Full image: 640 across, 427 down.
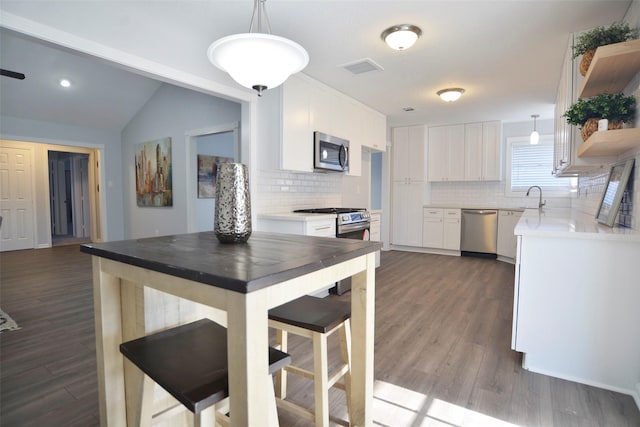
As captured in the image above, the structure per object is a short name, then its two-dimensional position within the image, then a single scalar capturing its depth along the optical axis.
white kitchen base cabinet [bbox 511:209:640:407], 1.84
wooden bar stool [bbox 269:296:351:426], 1.38
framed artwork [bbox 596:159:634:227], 2.06
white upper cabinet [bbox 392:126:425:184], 6.27
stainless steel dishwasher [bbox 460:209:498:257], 5.59
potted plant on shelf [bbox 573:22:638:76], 1.94
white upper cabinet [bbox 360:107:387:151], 4.89
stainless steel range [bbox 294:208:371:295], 3.75
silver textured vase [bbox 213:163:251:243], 1.34
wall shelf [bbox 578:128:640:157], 1.75
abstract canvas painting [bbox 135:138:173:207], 5.58
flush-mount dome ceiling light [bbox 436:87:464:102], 4.02
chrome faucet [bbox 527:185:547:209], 5.32
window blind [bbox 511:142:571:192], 5.61
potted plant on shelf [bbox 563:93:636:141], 1.91
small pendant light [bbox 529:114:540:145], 4.94
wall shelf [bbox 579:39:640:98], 1.73
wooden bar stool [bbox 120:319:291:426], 0.91
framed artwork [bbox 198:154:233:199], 5.88
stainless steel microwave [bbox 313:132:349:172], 3.81
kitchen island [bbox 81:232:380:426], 0.83
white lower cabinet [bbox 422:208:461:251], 5.90
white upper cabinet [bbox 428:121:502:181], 5.83
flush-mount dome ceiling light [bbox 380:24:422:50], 2.55
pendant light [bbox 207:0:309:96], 1.42
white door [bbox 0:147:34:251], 6.14
